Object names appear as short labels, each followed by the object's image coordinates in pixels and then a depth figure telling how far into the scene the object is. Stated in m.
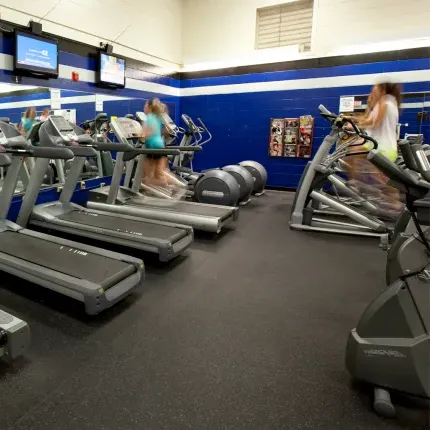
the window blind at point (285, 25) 6.94
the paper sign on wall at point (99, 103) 5.52
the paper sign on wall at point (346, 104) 6.59
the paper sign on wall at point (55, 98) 4.66
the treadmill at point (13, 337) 1.70
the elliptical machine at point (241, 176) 5.62
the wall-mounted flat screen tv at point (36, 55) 4.13
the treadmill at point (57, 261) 2.25
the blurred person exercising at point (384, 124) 4.40
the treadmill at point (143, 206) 4.08
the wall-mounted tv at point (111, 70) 5.43
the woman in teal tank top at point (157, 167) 5.27
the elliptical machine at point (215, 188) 4.95
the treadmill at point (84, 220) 3.20
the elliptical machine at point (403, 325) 1.43
